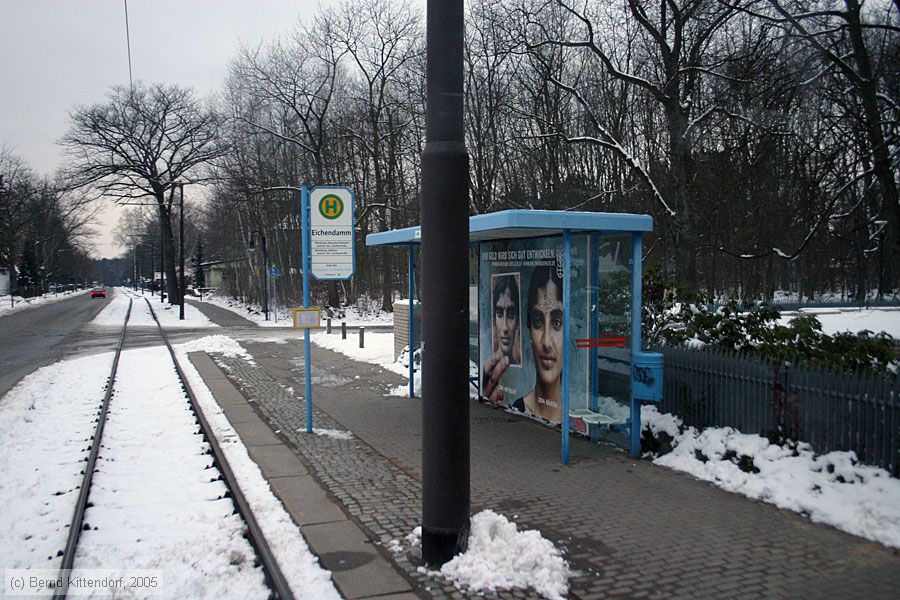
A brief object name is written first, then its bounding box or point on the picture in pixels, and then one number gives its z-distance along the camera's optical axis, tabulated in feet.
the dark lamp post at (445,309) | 15.58
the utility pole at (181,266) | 124.24
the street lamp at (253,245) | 118.59
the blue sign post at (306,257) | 29.35
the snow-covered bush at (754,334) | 23.00
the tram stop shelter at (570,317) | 24.23
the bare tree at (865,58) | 36.17
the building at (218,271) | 217.83
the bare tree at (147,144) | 143.95
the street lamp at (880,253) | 46.51
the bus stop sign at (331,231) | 30.42
